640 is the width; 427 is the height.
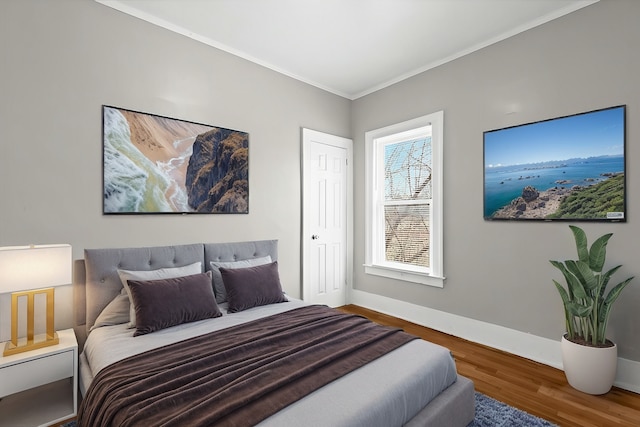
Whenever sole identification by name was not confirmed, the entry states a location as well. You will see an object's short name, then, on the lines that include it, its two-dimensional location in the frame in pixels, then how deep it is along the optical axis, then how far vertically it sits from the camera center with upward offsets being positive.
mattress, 1.26 -0.79
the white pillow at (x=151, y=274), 2.14 -0.45
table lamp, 1.80 -0.38
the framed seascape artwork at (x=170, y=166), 2.48 +0.43
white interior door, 3.82 -0.04
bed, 1.30 -0.76
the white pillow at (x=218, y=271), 2.69 -0.49
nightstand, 1.74 -0.96
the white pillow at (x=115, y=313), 2.19 -0.69
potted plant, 2.13 -0.71
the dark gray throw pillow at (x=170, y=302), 2.04 -0.60
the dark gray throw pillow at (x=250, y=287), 2.51 -0.60
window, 3.43 +0.17
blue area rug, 1.86 -1.23
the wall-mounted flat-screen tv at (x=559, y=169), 2.32 +0.38
